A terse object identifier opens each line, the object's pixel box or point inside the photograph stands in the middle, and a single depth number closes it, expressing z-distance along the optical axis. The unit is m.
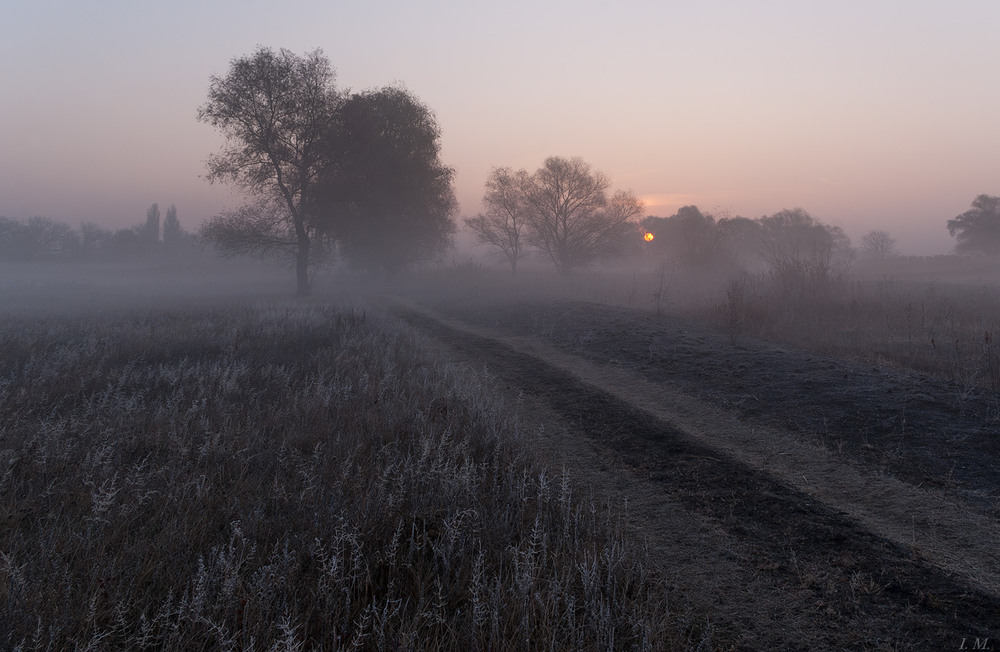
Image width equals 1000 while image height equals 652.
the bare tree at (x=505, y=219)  42.66
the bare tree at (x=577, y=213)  39.83
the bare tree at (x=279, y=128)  26.16
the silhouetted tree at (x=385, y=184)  30.47
